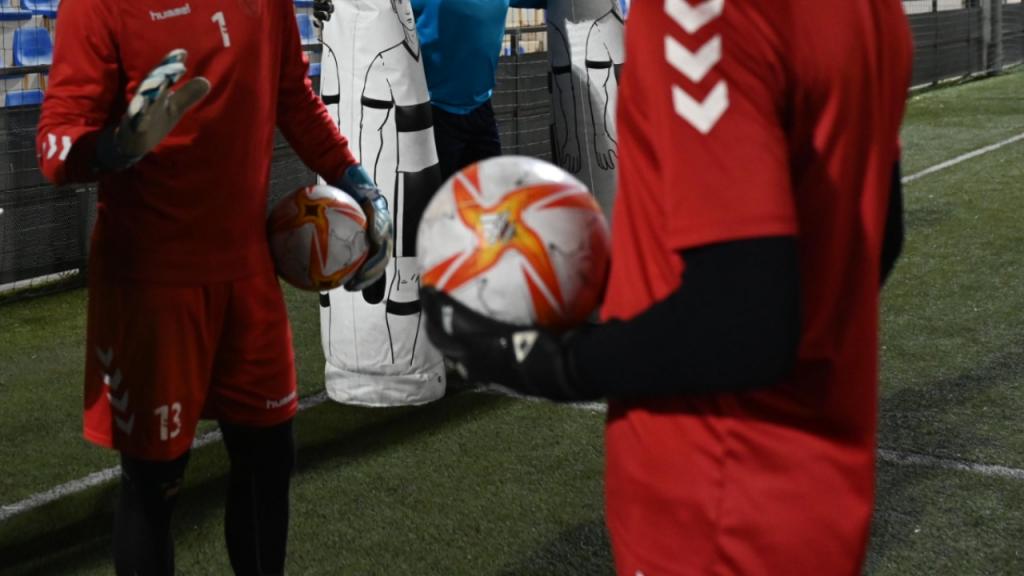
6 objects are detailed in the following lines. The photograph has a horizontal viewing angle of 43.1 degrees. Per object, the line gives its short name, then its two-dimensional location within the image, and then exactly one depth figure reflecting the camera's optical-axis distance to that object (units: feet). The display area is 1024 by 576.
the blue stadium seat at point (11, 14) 34.63
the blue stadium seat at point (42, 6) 33.24
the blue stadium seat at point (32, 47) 35.50
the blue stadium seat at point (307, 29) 43.42
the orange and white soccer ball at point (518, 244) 4.83
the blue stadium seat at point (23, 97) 29.68
